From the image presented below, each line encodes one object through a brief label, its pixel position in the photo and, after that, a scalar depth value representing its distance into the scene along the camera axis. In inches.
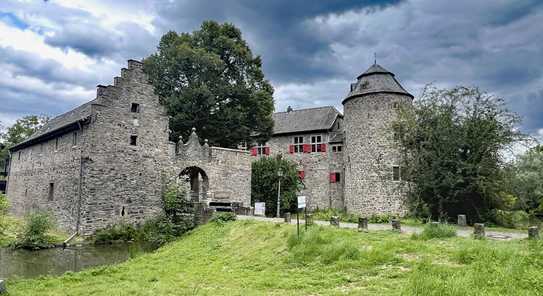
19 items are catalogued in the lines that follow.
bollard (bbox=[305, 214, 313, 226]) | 573.6
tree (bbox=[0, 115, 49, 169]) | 1923.0
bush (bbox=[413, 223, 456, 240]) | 477.1
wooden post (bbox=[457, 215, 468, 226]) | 642.8
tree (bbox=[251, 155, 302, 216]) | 1251.2
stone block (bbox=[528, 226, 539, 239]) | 457.4
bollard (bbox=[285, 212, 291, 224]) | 701.9
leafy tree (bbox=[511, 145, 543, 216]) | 1403.9
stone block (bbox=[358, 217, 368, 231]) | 578.9
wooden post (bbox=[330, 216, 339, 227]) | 618.8
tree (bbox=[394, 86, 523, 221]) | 769.6
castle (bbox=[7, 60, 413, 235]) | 829.2
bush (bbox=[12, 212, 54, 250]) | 699.4
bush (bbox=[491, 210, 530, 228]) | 858.6
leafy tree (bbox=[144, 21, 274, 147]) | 1088.2
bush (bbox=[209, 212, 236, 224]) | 797.1
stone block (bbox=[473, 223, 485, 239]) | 474.6
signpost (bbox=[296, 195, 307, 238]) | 506.9
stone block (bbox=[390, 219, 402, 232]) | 560.1
